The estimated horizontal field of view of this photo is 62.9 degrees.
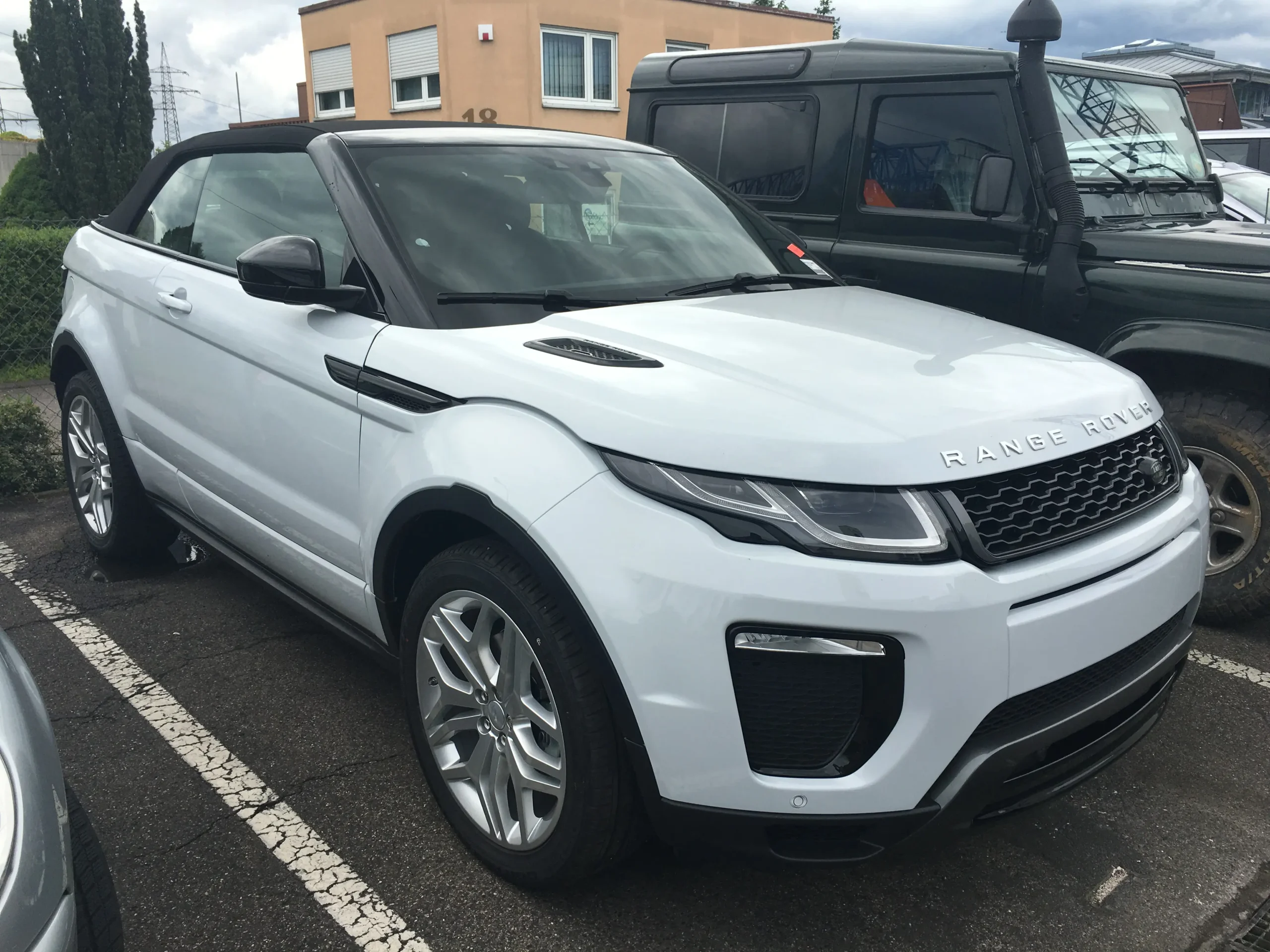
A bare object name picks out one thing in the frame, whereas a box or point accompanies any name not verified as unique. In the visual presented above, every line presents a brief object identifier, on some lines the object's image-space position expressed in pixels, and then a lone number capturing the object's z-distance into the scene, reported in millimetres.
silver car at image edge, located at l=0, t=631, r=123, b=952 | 1386
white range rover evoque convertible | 1879
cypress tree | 14195
